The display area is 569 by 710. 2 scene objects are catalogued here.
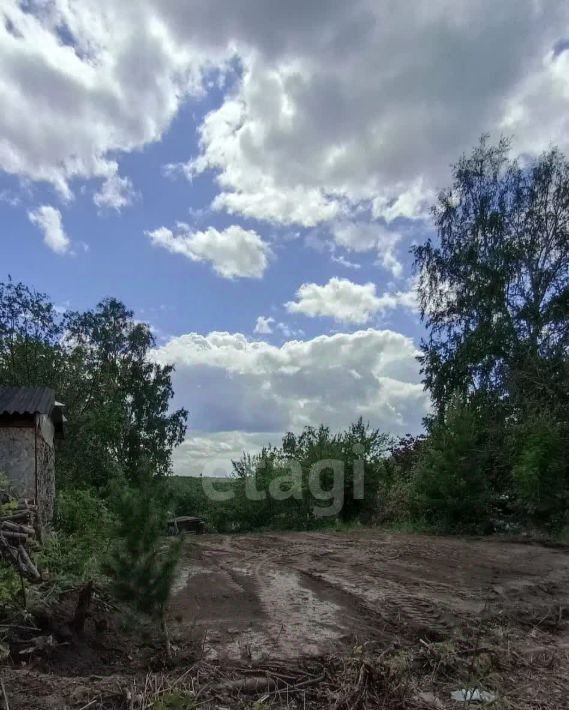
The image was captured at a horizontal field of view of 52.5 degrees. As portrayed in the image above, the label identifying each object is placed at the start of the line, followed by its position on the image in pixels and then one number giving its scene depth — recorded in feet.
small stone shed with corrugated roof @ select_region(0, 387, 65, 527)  27.99
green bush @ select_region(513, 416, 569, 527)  43.37
